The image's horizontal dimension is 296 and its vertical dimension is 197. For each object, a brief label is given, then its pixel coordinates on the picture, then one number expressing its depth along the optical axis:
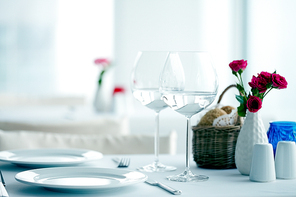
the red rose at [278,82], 1.50
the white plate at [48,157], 1.57
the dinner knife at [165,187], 1.36
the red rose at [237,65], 1.55
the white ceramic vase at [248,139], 1.54
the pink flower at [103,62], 4.55
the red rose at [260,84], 1.51
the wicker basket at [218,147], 1.62
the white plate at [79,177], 1.35
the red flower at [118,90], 4.30
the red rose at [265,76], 1.51
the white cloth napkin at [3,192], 1.28
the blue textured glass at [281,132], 1.58
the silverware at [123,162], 1.63
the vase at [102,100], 4.29
